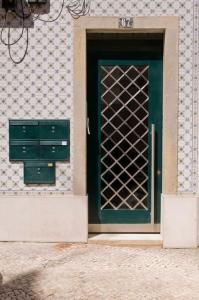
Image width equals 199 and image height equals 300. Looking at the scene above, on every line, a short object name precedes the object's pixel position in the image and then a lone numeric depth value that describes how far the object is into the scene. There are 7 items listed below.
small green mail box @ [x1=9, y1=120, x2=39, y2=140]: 6.44
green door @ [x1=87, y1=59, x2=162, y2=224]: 6.66
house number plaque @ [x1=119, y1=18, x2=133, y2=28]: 6.29
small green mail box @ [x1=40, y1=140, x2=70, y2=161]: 6.46
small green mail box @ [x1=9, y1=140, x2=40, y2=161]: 6.48
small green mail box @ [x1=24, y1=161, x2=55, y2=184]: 6.48
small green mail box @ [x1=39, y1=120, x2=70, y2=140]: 6.42
